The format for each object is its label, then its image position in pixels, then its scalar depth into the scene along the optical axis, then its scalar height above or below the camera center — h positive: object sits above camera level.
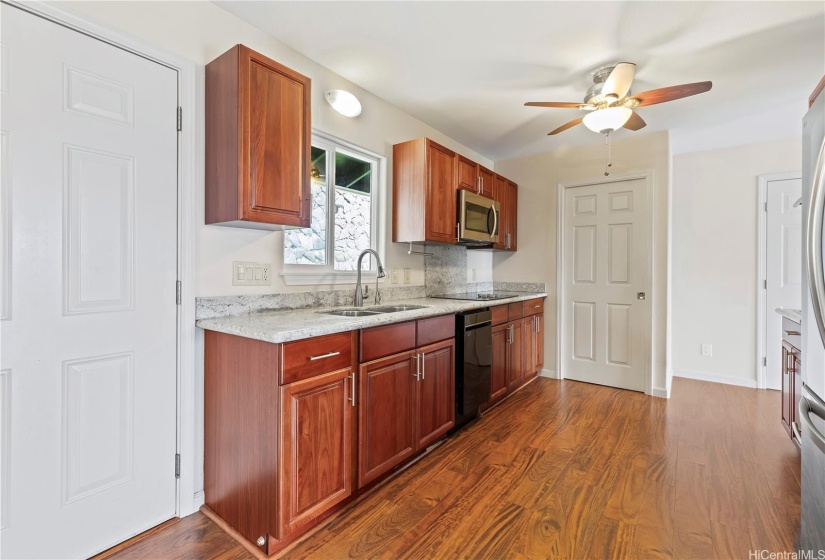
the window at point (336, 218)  2.39 +0.41
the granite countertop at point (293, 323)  1.49 -0.21
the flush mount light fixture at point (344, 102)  2.44 +1.15
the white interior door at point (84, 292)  1.36 -0.07
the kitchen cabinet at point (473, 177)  3.29 +0.93
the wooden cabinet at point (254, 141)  1.71 +0.64
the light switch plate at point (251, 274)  1.98 +0.01
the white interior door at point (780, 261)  3.59 +0.18
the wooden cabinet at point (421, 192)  2.89 +0.67
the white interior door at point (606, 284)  3.63 -0.05
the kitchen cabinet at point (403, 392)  1.88 -0.64
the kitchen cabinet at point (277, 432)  1.49 -0.66
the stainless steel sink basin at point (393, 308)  2.47 -0.21
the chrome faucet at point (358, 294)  2.42 -0.11
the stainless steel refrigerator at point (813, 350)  1.08 -0.24
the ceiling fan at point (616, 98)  2.16 +1.10
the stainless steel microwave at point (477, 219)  3.27 +0.54
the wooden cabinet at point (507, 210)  3.96 +0.73
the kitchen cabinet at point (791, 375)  2.22 -0.58
